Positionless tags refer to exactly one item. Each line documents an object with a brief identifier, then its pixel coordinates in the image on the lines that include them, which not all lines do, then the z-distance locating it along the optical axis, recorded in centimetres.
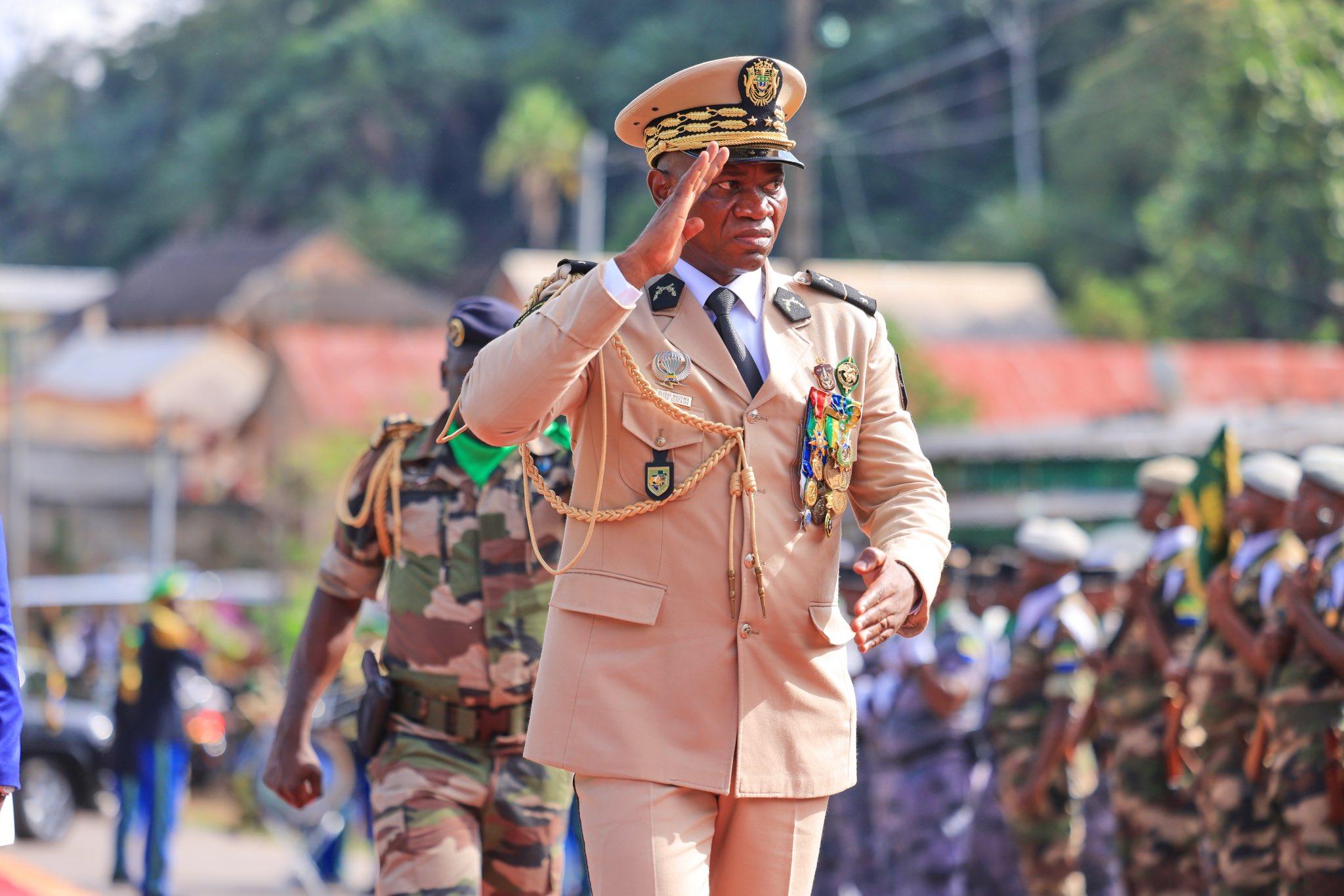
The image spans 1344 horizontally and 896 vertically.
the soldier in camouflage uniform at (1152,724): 1605
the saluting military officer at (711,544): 723
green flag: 1568
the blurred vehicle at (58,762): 3184
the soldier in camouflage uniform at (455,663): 1045
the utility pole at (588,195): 5544
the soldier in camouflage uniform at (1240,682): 1409
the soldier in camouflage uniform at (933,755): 1745
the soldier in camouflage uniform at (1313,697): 1271
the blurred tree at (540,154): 13312
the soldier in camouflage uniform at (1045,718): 1658
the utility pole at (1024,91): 12725
